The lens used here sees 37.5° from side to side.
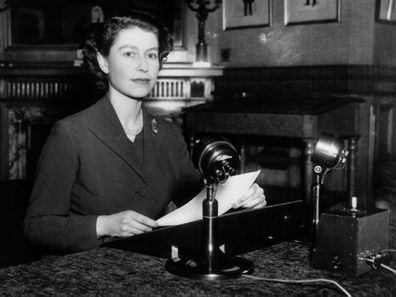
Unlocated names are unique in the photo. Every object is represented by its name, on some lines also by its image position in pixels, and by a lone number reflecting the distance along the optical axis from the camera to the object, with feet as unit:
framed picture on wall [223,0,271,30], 18.04
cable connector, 4.63
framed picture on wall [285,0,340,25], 16.57
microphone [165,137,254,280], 4.44
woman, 6.20
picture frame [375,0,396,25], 16.05
